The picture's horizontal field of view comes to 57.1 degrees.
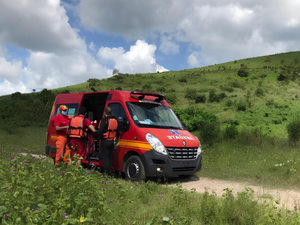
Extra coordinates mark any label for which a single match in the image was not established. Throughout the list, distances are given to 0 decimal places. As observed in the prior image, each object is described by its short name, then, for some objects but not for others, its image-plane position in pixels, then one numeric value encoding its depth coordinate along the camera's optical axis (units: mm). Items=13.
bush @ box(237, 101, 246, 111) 44062
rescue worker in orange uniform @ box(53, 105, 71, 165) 7223
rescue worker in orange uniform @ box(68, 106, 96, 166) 7012
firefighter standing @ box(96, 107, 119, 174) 6883
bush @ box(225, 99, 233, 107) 46759
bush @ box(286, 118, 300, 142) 15680
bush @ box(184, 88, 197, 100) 52800
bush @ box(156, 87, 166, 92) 59094
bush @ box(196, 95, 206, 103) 50938
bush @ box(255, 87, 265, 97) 53259
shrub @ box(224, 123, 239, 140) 18516
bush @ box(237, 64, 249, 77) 75625
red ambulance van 6508
